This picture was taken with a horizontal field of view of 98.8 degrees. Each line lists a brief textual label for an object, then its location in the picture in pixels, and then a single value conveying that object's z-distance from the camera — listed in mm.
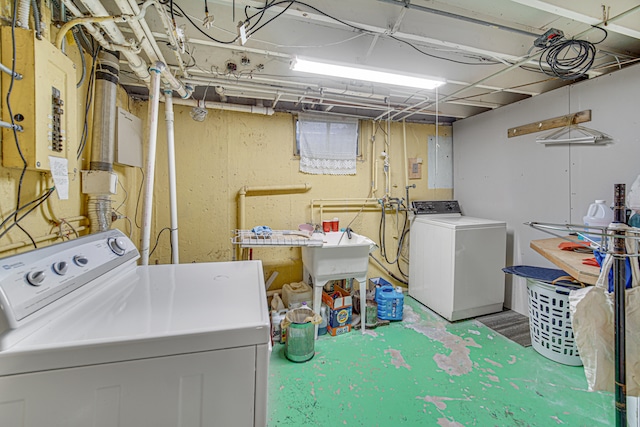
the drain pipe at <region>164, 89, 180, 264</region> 2326
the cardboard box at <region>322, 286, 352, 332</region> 2559
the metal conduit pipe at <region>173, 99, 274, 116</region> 2641
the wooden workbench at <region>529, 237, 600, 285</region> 1441
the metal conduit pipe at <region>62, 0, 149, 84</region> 1332
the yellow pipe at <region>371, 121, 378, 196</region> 3430
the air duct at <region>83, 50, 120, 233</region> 1762
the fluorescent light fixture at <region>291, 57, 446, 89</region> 1846
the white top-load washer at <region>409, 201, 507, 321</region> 2723
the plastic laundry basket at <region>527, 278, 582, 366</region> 2084
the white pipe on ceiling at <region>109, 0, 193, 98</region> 1273
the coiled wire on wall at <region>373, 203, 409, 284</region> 3500
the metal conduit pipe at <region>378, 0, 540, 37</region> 1445
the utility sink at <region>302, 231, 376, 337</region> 2469
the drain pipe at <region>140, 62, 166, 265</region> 1925
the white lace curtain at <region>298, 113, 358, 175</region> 3156
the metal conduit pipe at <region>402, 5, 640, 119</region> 1460
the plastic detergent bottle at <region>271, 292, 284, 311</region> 2711
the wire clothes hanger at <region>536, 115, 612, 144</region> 2238
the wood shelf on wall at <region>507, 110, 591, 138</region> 2359
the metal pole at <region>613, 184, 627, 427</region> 1128
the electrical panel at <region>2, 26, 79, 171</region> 1144
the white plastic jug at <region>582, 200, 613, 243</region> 1977
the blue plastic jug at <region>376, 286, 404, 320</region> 2773
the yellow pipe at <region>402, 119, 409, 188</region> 3527
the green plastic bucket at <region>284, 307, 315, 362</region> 2158
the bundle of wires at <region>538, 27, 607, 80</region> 1776
